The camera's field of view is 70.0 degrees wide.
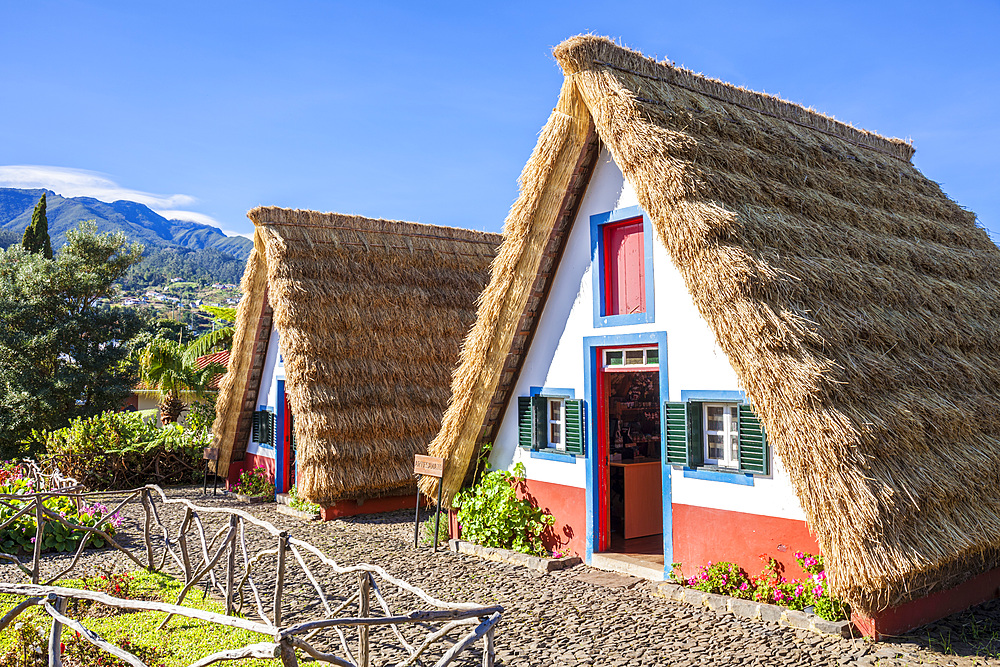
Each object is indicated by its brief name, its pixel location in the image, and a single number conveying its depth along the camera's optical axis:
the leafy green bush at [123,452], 15.95
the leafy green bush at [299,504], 13.14
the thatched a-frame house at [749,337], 6.23
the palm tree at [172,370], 20.42
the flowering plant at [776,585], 6.50
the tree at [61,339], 19.12
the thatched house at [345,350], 12.62
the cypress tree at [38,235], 28.42
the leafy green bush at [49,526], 10.48
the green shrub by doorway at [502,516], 9.70
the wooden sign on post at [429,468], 9.91
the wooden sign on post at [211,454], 16.02
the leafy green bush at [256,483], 15.48
